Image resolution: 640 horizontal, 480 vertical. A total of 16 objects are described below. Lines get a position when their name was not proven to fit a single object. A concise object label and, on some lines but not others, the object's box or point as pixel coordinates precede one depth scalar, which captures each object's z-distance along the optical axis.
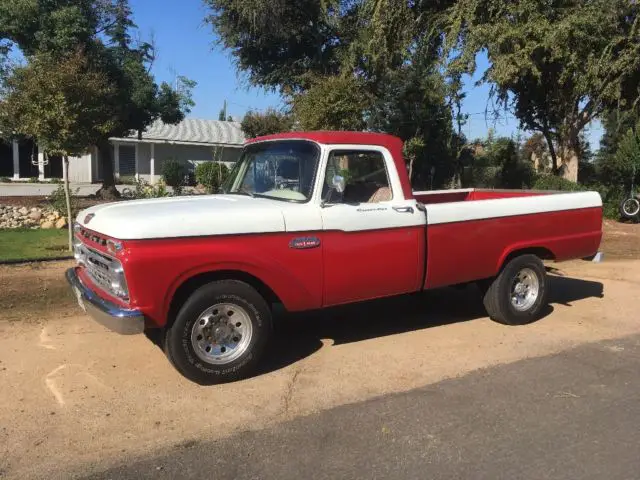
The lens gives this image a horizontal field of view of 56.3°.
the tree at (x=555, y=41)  14.67
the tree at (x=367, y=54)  17.47
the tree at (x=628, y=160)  17.41
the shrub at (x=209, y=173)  24.87
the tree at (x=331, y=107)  13.07
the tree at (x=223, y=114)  55.91
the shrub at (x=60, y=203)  13.97
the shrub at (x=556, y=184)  17.41
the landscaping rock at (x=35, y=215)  14.06
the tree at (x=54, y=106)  9.23
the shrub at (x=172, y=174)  31.33
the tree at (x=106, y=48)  16.69
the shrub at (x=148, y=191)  15.83
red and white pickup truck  4.51
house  34.97
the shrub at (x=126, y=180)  30.09
